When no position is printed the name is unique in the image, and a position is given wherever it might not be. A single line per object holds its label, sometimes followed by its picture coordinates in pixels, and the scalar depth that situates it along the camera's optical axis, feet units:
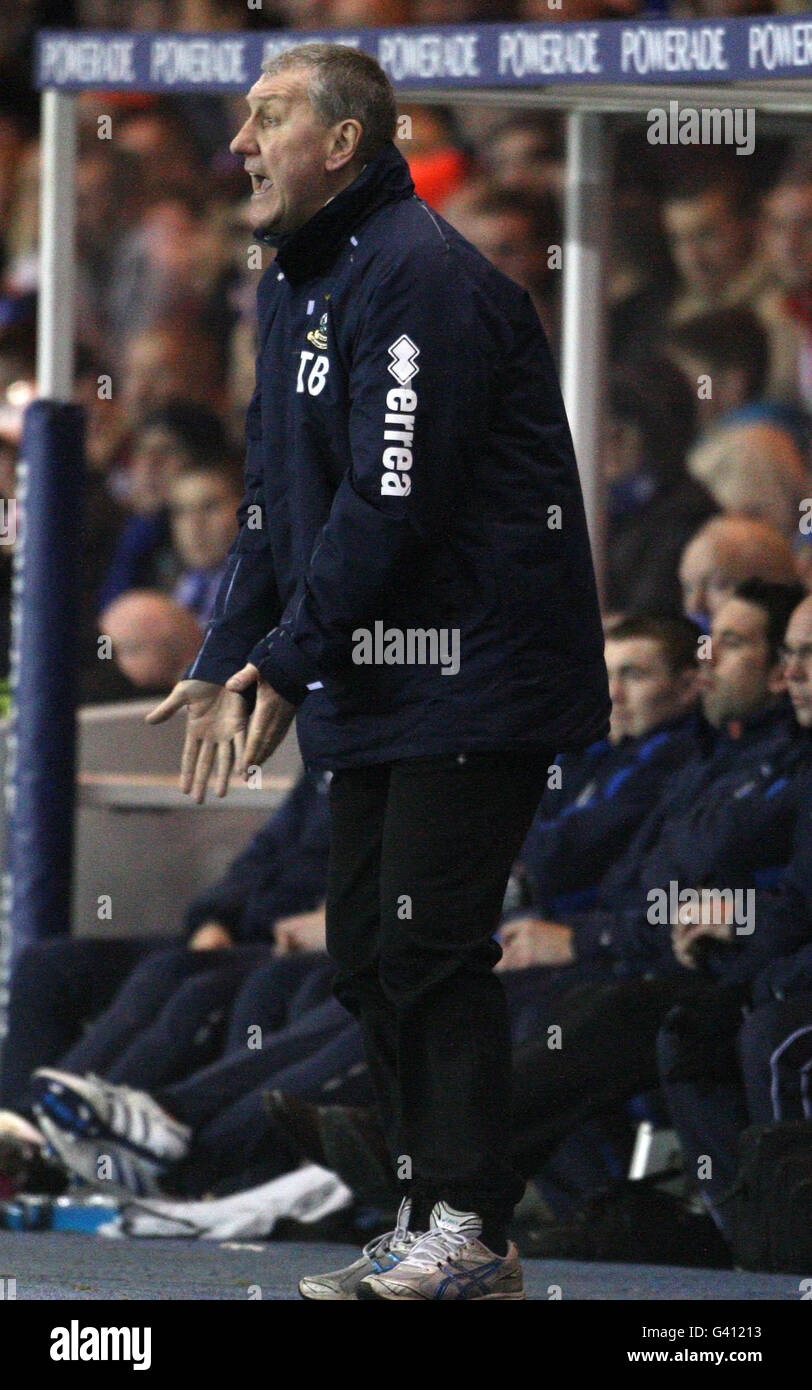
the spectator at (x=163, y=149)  55.01
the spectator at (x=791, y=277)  45.09
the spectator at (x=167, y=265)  54.44
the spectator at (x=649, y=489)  43.86
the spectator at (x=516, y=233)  47.80
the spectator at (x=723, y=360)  45.73
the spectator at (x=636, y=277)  47.14
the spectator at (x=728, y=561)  35.76
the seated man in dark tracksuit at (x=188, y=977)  35.24
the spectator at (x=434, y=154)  48.93
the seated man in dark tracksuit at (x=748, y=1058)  28.19
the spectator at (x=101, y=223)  55.01
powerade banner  32.40
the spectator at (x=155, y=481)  50.19
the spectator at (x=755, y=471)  42.73
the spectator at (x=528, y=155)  48.44
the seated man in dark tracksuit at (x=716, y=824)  30.81
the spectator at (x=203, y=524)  48.14
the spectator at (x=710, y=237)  46.11
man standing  20.57
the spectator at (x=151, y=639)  45.03
